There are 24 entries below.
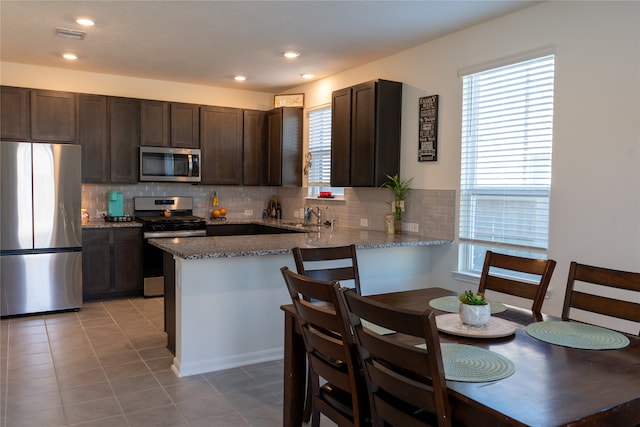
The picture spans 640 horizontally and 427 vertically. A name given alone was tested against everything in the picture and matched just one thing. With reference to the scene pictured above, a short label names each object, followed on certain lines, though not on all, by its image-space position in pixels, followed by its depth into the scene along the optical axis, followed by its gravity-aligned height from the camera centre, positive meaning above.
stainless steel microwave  5.84 +0.33
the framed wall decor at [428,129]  4.32 +0.59
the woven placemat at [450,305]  2.32 -0.54
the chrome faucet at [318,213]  5.92 -0.25
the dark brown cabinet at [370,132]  4.58 +0.60
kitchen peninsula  3.36 -0.75
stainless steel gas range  5.56 -0.41
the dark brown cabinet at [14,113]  5.10 +0.79
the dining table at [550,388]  1.29 -0.56
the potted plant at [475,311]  1.99 -0.47
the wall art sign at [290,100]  6.18 +1.19
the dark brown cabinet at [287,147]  6.25 +0.59
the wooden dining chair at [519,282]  2.41 -0.44
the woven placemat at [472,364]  1.51 -0.55
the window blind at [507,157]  3.47 +0.30
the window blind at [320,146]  5.86 +0.58
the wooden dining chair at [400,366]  1.35 -0.52
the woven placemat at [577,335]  1.83 -0.55
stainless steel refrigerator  4.63 -0.39
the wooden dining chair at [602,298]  2.12 -0.46
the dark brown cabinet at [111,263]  5.34 -0.81
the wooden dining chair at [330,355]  1.74 -0.62
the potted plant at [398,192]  4.59 +0.02
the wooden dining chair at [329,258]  2.70 -0.38
